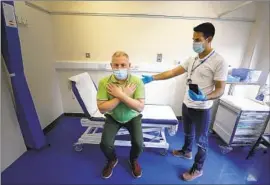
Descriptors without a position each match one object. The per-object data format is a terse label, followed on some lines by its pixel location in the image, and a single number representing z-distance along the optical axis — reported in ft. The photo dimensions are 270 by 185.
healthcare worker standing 4.06
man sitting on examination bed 4.35
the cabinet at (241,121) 5.89
